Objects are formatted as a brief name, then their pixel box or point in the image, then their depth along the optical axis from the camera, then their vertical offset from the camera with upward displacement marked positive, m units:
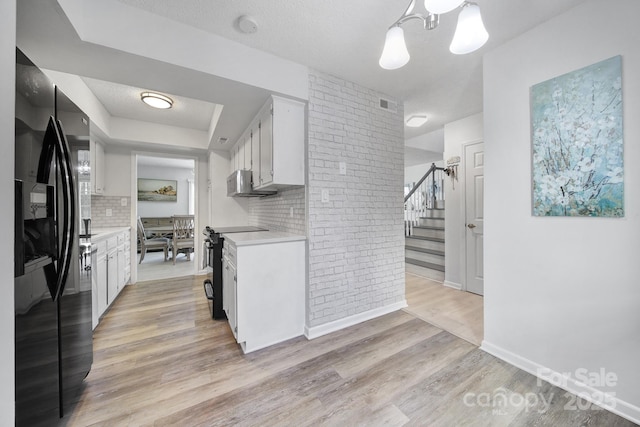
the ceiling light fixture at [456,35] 1.21 +0.95
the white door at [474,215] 3.32 -0.03
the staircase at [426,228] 4.20 -0.30
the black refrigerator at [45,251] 0.95 -0.16
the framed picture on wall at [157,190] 7.38 +0.80
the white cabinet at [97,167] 3.25 +0.69
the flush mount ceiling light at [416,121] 3.47 +1.40
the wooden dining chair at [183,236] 5.16 -0.48
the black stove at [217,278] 2.63 -0.70
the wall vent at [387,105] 2.75 +1.28
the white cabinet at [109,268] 2.40 -0.63
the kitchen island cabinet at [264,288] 2.04 -0.67
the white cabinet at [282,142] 2.22 +0.69
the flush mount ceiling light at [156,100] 2.86 +1.44
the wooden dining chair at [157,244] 5.12 -0.65
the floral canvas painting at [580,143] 1.42 +0.45
